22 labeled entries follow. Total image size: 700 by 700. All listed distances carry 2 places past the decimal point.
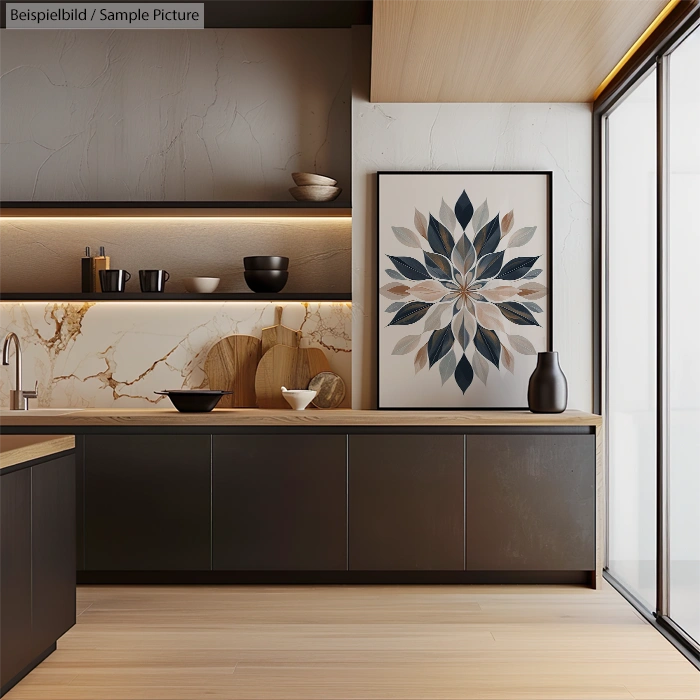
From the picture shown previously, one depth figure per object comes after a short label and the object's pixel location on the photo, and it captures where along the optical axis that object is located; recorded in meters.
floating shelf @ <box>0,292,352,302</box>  3.85
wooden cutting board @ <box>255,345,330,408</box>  3.99
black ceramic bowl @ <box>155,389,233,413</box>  3.64
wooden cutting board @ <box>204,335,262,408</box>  4.06
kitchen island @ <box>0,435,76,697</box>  2.24
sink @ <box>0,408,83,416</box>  3.55
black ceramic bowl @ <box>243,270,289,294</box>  3.86
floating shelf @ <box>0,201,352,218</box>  3.86
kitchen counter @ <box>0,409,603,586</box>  3.46
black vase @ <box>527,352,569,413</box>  3.58
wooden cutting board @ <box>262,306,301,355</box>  4.07
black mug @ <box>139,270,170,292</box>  3.88
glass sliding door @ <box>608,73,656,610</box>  3.12
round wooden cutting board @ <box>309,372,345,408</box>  3.99
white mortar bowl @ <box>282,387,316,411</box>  3.73
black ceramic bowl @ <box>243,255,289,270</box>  3.85
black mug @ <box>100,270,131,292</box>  3.88
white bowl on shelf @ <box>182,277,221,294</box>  3.89
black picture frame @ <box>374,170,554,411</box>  3.88
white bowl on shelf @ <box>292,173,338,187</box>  3.84
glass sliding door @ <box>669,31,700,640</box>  2.61
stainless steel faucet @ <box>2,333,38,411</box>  3.79
